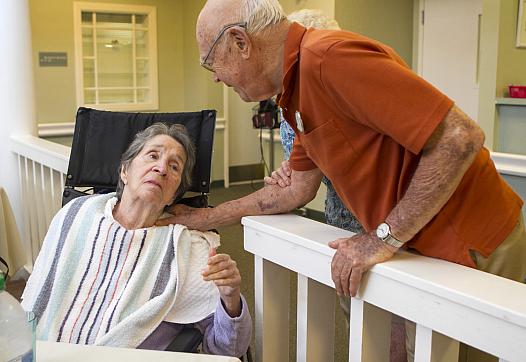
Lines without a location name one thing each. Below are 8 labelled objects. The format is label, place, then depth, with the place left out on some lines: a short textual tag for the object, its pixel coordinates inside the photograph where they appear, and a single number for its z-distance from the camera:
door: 4.97
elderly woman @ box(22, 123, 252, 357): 1.60
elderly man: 1.13
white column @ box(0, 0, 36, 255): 3.42
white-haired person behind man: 1.66
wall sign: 6.15
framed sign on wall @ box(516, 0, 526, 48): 4.15
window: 6.48
